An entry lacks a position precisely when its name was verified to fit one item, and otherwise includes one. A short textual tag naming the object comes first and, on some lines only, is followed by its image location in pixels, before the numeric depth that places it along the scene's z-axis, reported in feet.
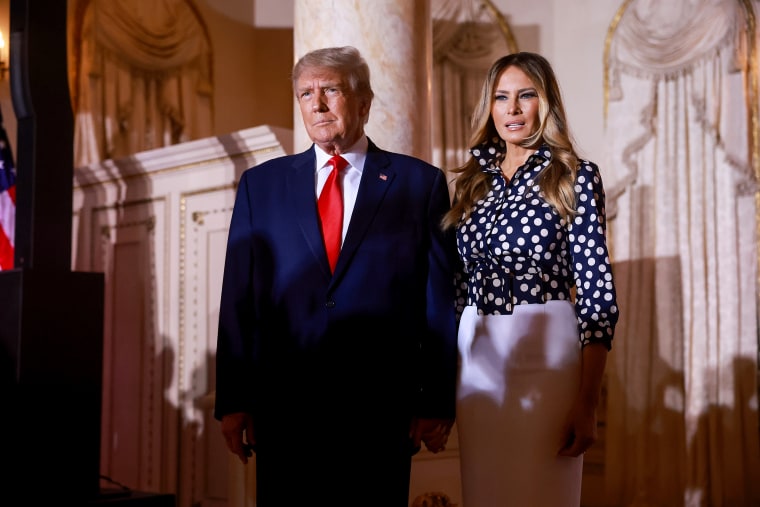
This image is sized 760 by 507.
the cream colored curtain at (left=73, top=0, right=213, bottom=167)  24.17
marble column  12.84
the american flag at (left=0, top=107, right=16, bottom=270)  17.38
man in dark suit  8.44
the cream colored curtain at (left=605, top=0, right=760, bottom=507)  21.38
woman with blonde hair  8.10
